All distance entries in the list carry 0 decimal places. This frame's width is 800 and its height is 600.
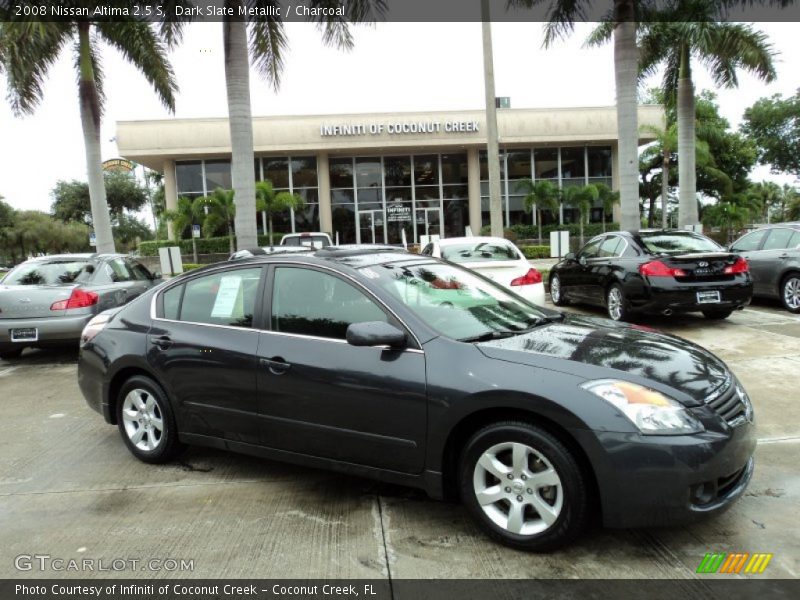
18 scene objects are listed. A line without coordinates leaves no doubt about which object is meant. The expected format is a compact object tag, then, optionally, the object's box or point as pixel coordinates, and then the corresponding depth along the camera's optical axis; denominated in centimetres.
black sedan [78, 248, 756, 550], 274
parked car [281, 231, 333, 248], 1522
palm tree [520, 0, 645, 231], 1262
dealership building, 2736
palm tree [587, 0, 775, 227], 1458
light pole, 1457
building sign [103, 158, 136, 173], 3484
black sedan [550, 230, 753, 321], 811
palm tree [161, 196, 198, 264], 2545
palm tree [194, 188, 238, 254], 2509
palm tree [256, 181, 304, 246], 2517
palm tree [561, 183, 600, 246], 2732
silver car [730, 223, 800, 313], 961
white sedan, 841
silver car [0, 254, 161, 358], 772
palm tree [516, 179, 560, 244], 2738
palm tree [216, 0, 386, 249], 1041
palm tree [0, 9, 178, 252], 1355
